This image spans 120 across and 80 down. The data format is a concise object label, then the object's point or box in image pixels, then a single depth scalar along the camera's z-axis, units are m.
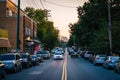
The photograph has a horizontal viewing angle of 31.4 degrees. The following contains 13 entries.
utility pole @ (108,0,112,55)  29.58
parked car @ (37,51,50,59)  45.60
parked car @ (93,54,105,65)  28.09
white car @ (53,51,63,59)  42.94
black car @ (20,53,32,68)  24.03
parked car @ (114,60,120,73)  18.87
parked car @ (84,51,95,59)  40.93
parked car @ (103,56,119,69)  22.57
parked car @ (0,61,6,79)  14.61
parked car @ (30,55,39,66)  27.78
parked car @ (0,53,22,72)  19.22
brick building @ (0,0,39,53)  43.81
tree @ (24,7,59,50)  69.47
